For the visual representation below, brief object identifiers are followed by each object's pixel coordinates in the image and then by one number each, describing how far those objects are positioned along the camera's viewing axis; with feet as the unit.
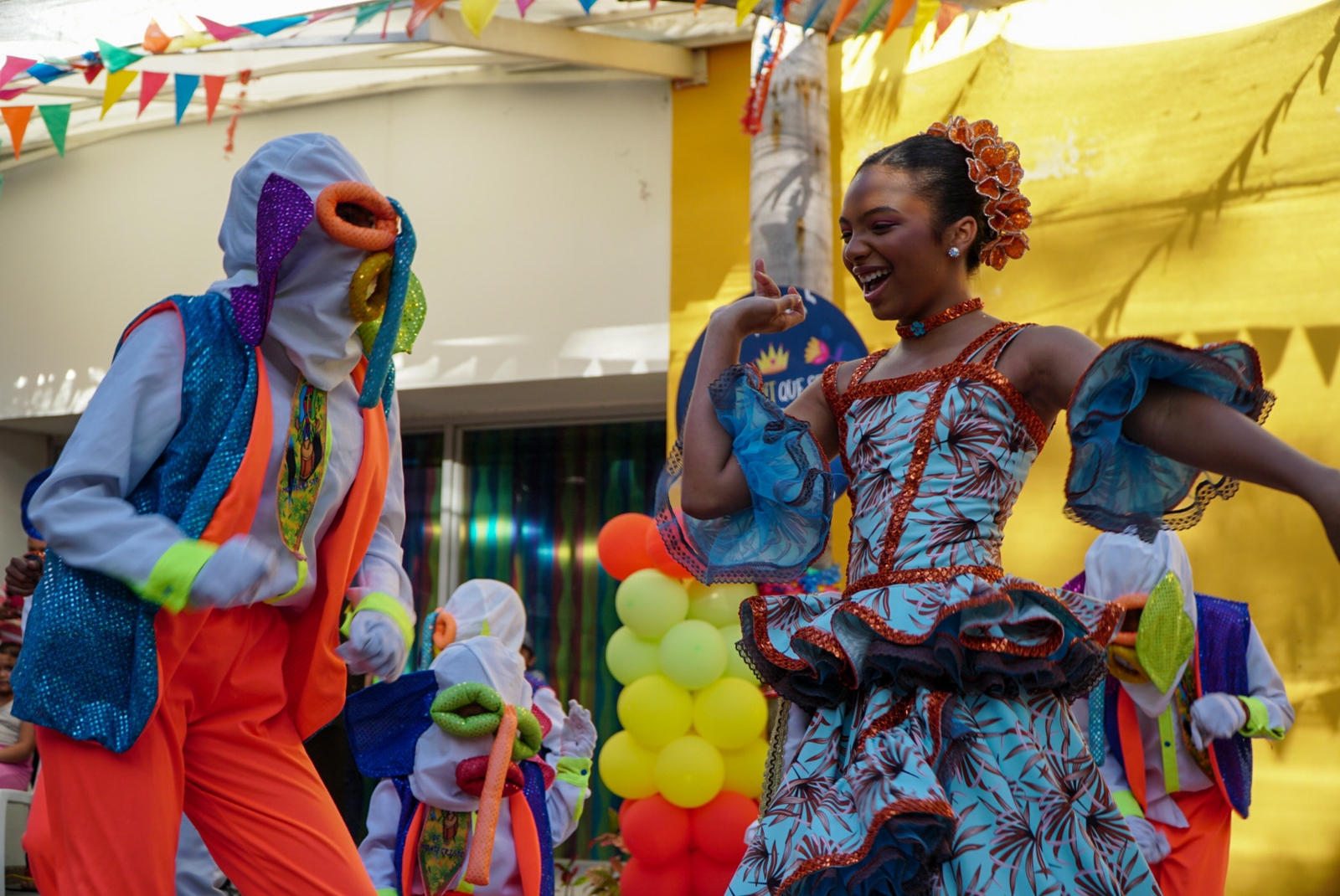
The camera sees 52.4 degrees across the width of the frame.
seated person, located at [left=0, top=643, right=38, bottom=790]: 17.15
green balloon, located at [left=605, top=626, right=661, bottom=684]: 17.33
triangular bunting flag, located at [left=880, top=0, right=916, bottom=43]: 18.21
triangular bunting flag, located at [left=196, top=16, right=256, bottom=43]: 18.88
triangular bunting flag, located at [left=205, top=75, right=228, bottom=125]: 22.11
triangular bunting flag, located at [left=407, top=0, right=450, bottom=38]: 17.17
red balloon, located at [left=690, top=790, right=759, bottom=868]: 16.46
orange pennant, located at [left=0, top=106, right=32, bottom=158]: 20.35
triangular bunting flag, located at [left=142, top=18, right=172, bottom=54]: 19.21
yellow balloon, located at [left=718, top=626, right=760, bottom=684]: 16.78
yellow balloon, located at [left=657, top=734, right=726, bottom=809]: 16.52
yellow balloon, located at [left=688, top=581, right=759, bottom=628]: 17.07
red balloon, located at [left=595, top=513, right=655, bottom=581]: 17.90
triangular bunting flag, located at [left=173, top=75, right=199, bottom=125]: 21.79
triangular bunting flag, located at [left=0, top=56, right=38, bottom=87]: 19.72
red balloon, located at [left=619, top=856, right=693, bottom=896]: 16.97
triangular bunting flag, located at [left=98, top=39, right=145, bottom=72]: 19.08
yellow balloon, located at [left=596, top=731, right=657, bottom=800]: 17.20
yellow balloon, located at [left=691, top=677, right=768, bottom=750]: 16.43
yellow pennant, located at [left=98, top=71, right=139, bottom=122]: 19.53
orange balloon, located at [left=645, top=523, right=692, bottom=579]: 17.20
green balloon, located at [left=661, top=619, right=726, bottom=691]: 16.55
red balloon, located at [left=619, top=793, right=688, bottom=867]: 16.75
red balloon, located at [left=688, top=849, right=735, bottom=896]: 16.74
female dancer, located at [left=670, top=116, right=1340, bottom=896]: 5.50
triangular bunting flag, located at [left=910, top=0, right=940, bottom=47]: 19.35
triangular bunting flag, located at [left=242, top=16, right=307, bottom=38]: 19.30
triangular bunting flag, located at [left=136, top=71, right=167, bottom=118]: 21.45
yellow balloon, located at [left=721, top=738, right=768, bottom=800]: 16.75
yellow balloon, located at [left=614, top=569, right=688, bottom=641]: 17.04
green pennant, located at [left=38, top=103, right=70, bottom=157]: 21.26
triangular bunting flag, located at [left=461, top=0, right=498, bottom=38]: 16.28
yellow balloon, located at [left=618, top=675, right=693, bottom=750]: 16.76
